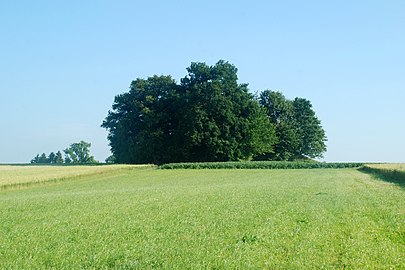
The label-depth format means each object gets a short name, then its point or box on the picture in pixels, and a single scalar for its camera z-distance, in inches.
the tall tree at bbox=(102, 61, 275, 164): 3267.7
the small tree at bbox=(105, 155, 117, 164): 5101.9
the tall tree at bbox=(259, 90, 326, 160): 4274.9
